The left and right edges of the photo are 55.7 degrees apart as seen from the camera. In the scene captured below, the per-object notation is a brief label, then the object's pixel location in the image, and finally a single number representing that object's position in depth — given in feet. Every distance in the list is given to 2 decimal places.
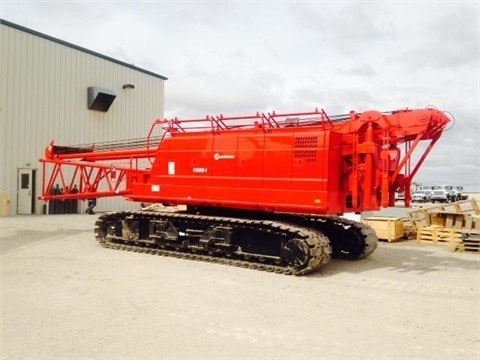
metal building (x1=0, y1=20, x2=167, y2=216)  69.67
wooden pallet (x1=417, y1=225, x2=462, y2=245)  42.47
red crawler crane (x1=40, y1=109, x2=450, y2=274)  30.01
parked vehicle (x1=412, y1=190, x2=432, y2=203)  158.71
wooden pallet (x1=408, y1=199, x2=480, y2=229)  43.93
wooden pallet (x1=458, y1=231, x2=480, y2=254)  39.75
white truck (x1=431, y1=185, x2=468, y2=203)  158.61
